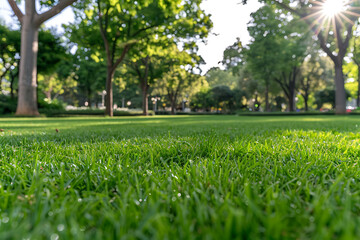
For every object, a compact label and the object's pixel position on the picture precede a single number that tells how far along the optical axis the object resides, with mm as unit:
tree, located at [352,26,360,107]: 28236
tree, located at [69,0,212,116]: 17797
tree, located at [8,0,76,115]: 13117
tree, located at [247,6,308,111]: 22250
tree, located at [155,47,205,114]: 25938
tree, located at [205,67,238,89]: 91062
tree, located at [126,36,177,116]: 29467
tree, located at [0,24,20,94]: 22562
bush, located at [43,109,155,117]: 20214
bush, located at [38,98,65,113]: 25844
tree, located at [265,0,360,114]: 17531
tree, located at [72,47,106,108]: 37653
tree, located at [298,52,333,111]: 41906
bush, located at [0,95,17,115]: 21391
